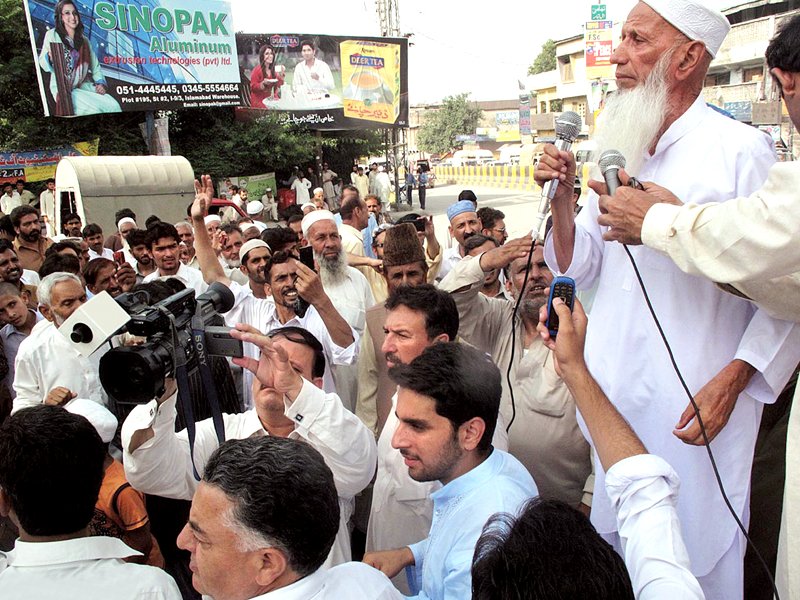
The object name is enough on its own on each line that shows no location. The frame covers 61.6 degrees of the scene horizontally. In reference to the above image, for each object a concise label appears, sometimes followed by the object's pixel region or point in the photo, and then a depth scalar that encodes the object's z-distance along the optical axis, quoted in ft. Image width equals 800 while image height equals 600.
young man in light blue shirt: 6.23
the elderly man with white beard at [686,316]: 5.85
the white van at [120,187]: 42.45
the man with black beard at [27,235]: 21.79
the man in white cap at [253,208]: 39.37
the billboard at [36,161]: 54.13
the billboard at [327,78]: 72.79
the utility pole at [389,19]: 81.66
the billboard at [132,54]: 53.26
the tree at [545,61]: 209.05
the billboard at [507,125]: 194.80
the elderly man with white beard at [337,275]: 14.30
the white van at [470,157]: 149.74
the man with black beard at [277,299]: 10.77
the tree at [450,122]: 188.14
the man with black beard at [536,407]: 8.84
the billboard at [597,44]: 81.10
